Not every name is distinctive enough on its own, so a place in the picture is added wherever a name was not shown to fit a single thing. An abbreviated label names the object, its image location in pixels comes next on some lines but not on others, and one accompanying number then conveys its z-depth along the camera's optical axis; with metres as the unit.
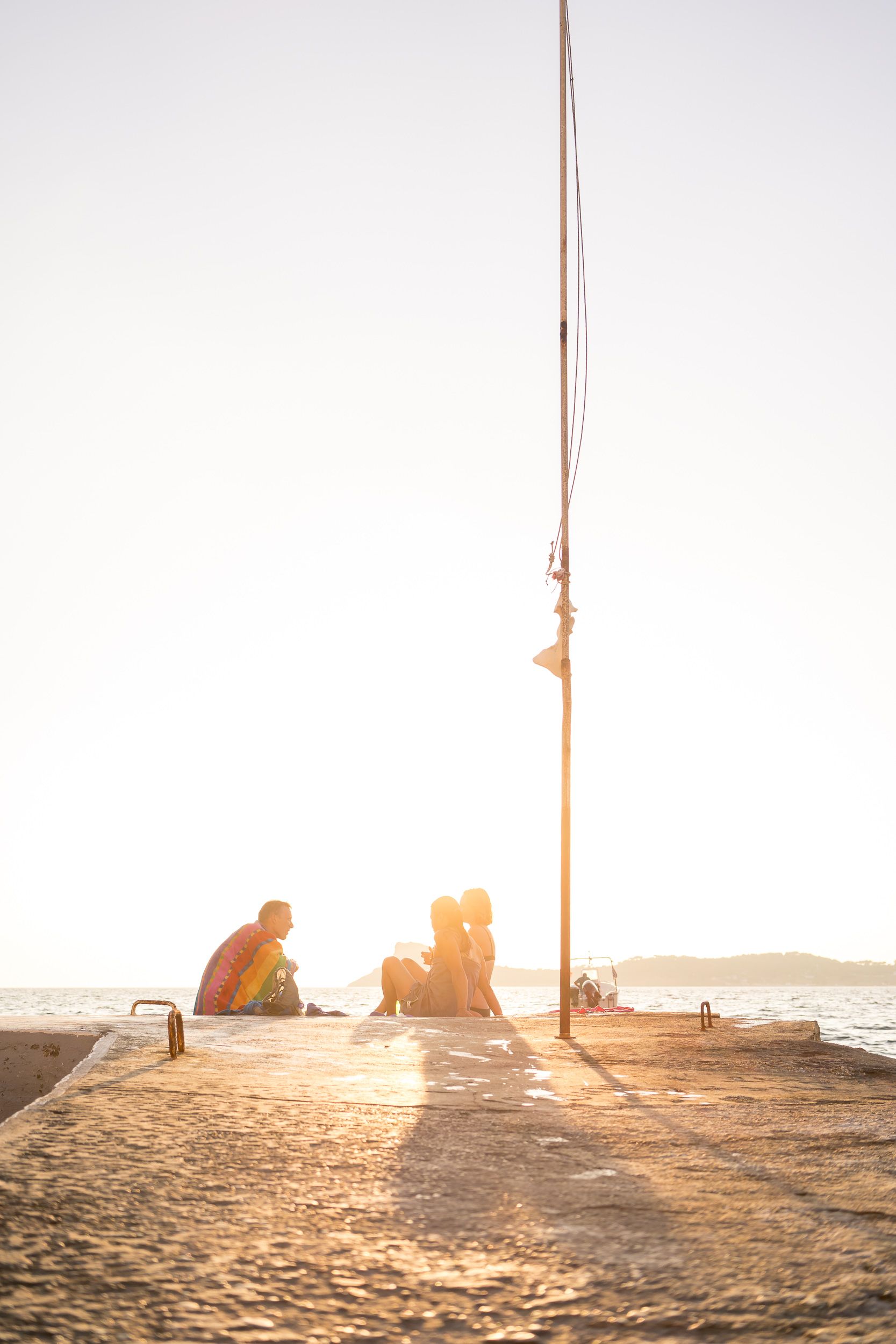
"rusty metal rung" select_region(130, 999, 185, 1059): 4.17
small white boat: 26.50
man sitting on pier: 8.12
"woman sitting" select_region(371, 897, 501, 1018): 8.11
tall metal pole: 6.59
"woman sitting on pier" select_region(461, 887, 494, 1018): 9.67
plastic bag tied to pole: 6.97
